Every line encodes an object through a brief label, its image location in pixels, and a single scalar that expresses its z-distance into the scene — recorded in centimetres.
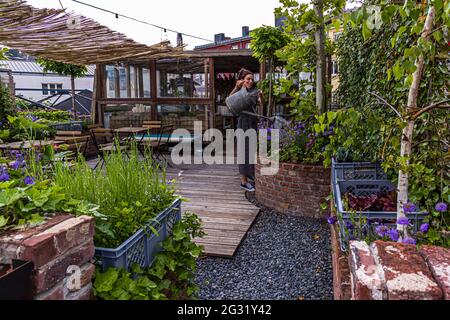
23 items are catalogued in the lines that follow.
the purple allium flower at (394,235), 188
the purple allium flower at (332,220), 274
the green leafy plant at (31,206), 150
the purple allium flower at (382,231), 208
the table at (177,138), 827
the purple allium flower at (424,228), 191
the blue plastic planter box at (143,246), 176
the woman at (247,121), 558
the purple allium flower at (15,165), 239
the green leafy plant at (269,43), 597
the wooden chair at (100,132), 748
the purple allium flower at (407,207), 202
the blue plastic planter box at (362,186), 235
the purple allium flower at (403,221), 192
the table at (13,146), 520
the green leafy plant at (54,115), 1004
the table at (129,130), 741
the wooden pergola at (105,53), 480
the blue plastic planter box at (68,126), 859
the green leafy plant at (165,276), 167
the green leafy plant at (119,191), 200
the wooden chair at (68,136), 714
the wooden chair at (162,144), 731
